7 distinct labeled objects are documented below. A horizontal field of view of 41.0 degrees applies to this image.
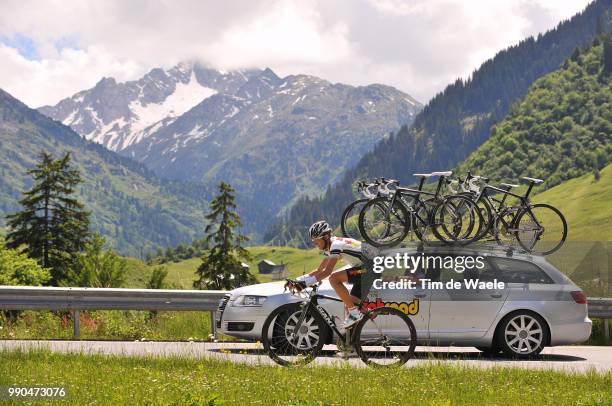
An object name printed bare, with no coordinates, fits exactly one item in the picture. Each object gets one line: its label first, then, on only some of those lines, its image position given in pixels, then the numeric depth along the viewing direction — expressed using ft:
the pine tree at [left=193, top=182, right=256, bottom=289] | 224.53
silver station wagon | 42.83
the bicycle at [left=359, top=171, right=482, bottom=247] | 45.73
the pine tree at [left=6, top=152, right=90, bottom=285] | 212.43
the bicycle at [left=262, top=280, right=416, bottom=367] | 38.32
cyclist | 36.91
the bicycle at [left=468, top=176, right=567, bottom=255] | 46.98
